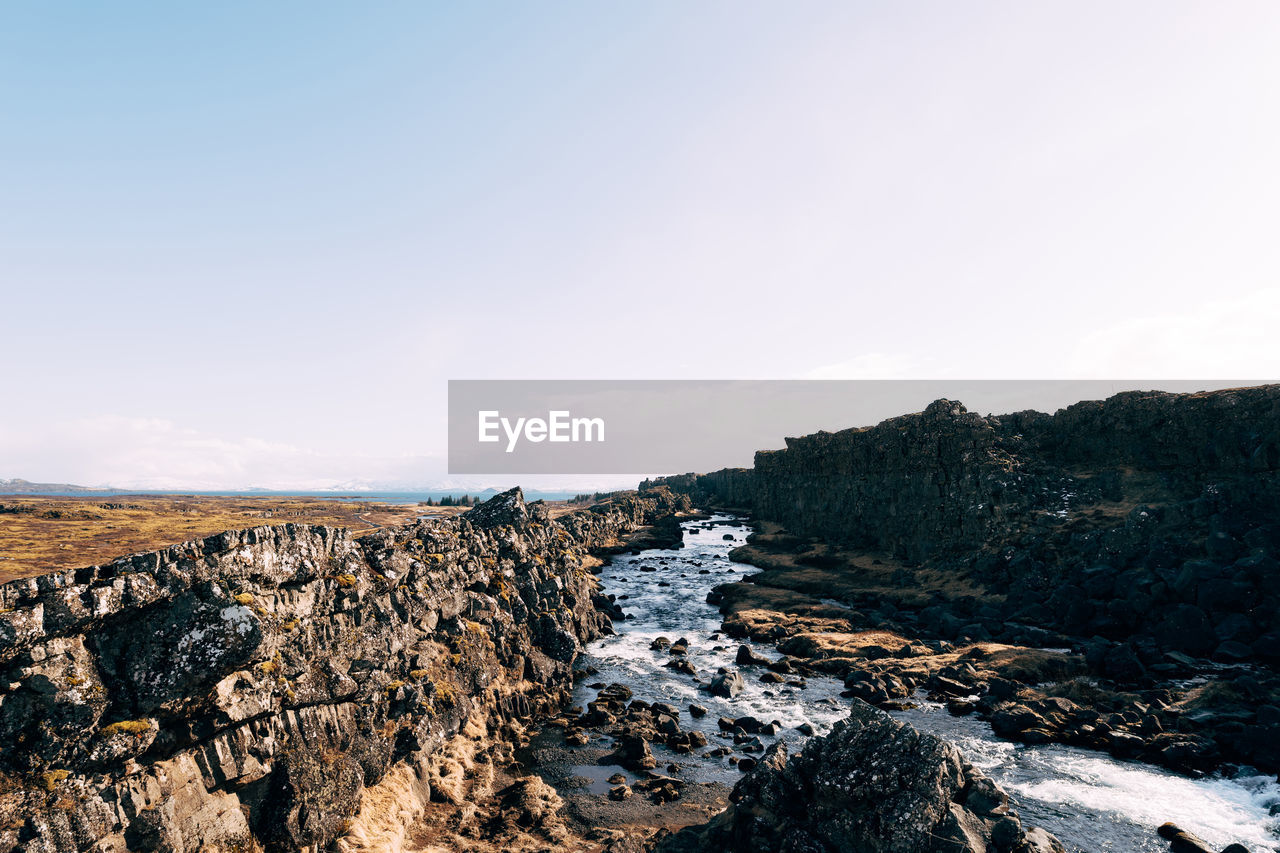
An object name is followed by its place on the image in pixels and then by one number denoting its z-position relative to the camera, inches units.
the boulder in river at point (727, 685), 1984.5
